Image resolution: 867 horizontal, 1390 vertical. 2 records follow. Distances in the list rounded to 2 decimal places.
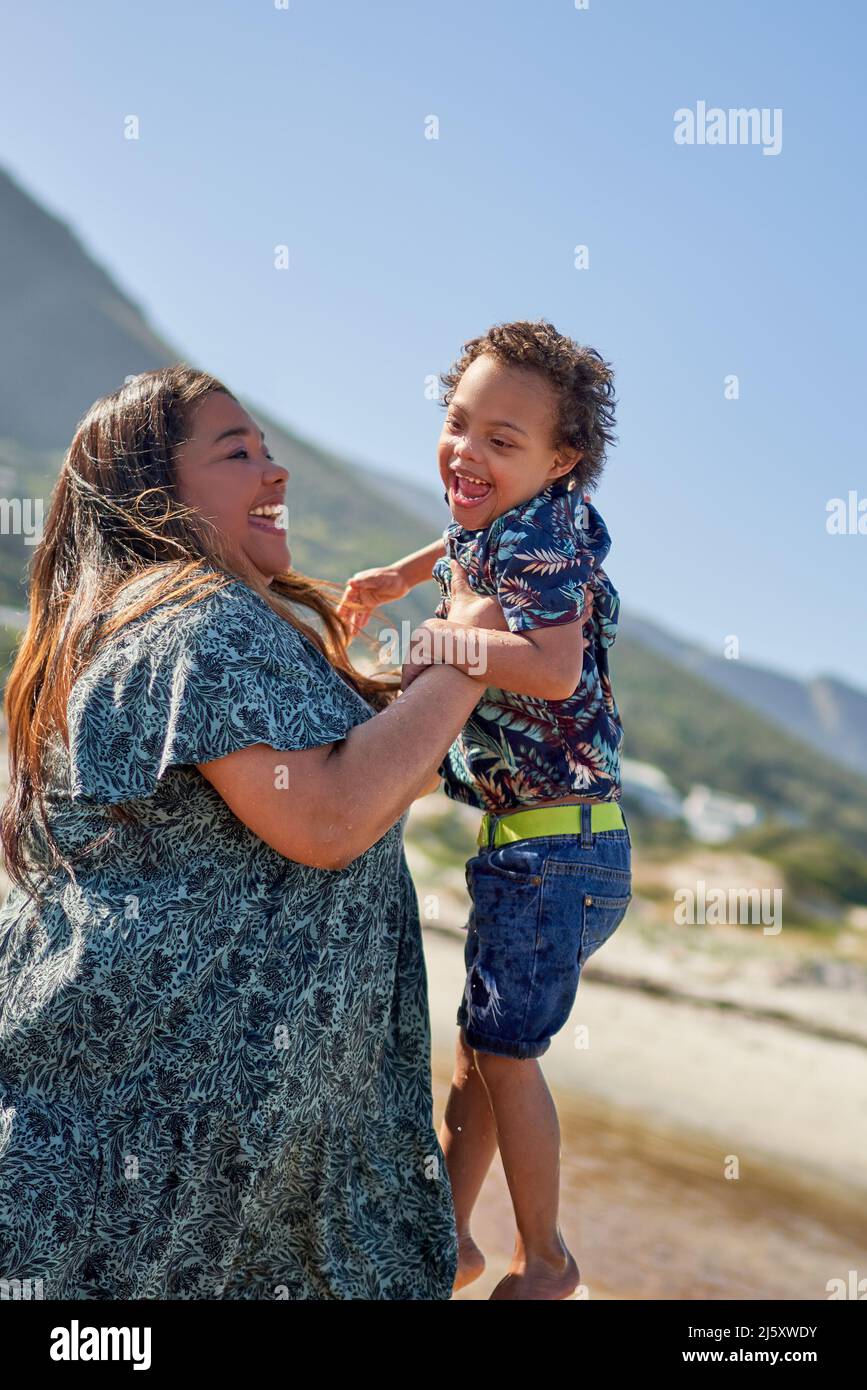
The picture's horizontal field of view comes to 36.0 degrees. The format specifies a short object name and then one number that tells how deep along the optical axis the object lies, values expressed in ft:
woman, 7.10
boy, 8.14
